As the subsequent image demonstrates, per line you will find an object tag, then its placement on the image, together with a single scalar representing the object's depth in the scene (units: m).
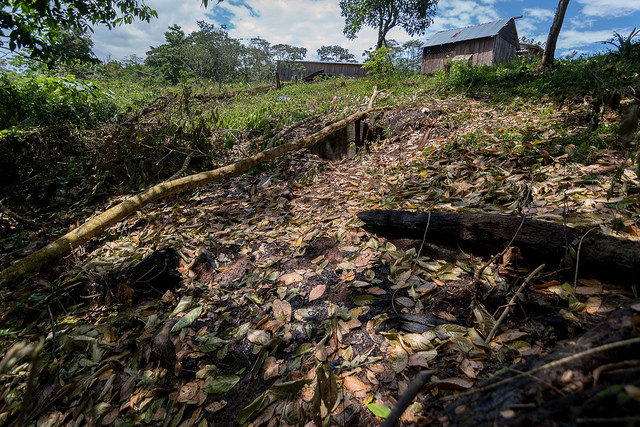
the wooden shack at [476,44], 18.84
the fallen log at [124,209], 2.37
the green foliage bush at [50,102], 5.50
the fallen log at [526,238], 1.26
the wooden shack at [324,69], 25.92
